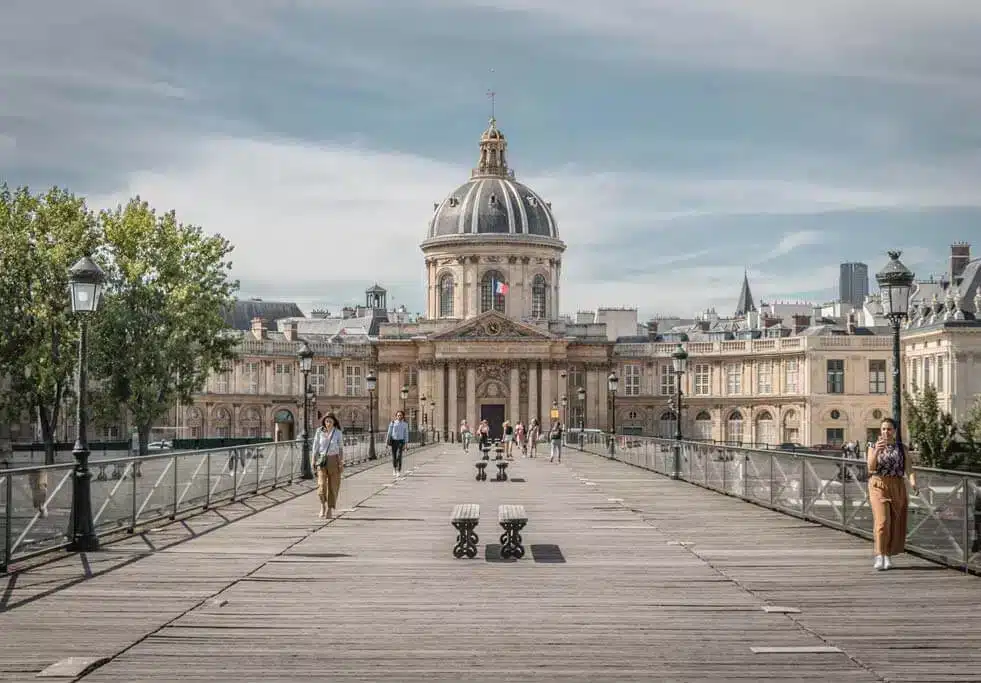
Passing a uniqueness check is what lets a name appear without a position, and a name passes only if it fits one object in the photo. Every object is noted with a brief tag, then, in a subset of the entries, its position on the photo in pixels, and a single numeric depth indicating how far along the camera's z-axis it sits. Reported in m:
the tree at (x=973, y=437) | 56.62
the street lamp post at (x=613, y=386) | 59.59
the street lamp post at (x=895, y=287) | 21.33
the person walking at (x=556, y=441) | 55.34
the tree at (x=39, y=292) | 55.44
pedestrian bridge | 11.13
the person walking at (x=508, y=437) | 58.11
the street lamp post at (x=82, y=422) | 18.75
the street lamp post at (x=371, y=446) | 55.16
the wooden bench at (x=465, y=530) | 17.95
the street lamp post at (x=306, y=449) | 37.19
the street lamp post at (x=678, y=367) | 38.75
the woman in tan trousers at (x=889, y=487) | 16.89
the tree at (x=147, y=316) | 59.22
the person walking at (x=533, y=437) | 62.64
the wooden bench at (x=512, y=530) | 17.86
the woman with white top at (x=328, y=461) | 24.52
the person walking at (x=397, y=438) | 40.28
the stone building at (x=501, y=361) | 111.38
